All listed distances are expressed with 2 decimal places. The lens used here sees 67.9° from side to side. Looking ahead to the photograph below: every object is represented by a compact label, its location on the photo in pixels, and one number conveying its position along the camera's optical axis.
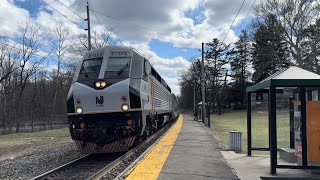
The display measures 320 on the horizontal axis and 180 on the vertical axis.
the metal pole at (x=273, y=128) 5.59
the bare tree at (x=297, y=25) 28.76
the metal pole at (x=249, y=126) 7.50
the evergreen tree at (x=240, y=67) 62.89
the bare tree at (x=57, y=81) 41.35
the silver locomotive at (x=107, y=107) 8.11
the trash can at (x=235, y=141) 8.51
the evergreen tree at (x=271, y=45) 30.11
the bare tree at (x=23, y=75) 35.03
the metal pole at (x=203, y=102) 26.09
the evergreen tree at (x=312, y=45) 27.87
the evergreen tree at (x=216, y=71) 61.08
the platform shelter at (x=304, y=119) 5.48
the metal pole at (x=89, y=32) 17.94
